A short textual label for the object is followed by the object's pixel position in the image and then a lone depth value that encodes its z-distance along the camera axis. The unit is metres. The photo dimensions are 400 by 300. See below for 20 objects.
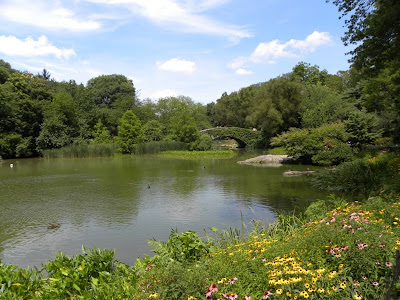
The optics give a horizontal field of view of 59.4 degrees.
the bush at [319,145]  19.77
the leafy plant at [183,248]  4.65
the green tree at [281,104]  32.82
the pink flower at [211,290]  2.98
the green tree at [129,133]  34.78
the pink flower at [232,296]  2.89
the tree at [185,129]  36.53
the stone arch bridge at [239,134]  42.56
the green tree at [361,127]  21.80
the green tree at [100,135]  36.97
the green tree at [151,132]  38.72
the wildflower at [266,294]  2.87
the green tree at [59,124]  33.53
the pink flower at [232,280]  3.08
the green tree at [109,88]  58.00
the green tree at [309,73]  48.12
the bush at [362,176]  11.22
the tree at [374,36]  8.62
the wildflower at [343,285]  2.85
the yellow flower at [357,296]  2.72
